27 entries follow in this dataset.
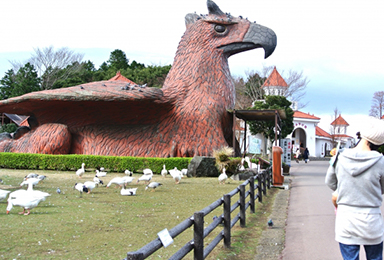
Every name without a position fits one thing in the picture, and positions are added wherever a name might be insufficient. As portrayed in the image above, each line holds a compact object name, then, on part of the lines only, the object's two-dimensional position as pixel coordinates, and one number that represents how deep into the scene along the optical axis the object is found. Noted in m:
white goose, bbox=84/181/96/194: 9.27
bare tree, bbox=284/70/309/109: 42.32
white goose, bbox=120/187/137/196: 9.52
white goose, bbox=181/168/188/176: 15.12
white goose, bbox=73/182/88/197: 8.99
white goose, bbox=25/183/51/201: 6.50
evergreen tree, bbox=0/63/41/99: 36.59
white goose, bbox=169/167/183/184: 12.39
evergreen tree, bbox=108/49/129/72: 50.41
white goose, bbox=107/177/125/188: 10.37
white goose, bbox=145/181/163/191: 10.14
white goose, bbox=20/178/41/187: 8.93
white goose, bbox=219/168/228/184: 12.47
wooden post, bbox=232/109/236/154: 16.59
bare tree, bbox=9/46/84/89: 38.97
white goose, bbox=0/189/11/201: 6.92
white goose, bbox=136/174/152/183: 11.29
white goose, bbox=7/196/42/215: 6.36
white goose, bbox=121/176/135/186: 10.41
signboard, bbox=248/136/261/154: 18.14
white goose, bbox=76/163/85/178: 12.47
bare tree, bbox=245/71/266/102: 43.47
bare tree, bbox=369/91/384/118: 54.93
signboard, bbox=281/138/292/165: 17.66
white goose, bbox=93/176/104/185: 10.98
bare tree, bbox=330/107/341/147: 55.44
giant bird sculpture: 16.91
